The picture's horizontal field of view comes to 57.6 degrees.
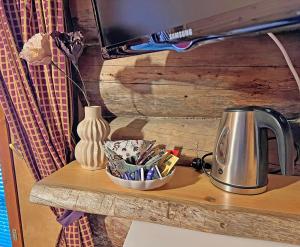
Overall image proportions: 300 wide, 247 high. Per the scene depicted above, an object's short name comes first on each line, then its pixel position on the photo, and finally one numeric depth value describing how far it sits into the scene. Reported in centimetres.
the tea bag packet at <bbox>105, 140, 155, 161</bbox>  82
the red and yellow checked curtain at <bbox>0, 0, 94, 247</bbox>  100
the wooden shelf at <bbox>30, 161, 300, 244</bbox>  61
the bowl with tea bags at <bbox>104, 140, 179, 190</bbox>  75
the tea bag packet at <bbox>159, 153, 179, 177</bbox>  78
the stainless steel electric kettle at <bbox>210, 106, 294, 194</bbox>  65
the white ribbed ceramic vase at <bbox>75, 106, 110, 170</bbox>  92
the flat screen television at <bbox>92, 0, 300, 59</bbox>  52
